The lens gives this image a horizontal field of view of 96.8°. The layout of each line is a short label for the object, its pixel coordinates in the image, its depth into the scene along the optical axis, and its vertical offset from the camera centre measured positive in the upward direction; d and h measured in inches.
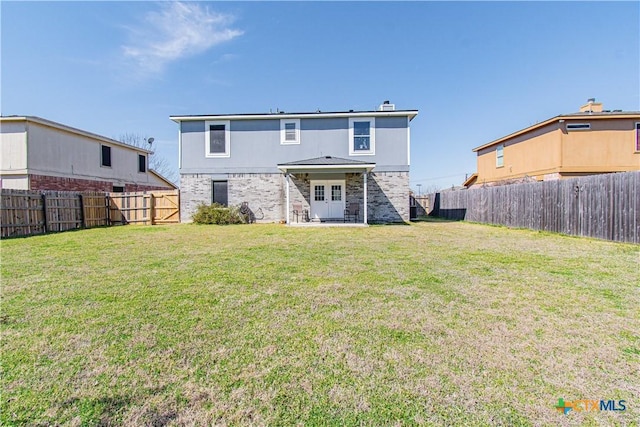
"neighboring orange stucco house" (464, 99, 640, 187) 612.1 +128.2
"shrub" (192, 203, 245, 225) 575.5 -18.4
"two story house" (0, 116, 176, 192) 557.9 +113.1
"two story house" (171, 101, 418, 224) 601.9 +95.8
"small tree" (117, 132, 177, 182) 1681.8 +297.4
